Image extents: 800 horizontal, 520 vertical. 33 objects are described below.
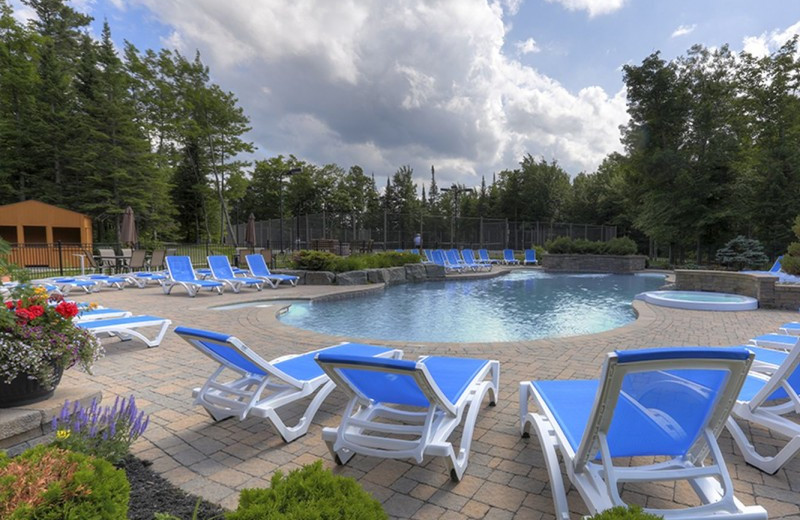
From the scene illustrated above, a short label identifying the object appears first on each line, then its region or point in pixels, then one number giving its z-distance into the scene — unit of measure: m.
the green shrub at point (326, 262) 13.18
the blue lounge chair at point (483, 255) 22.92
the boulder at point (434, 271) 16.59
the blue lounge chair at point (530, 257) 24.94
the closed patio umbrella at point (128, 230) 13.95
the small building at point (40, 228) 17.33
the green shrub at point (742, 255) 12.88
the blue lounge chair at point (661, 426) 1.57
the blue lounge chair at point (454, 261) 18.79
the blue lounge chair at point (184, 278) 9.97
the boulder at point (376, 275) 13.62
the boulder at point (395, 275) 14.37
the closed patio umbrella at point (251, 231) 15.84
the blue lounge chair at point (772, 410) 2.21
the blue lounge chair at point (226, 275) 10.88
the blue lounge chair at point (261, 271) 11.83
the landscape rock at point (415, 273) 15.69
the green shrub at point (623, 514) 1.14
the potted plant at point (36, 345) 2.22
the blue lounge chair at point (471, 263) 19.92
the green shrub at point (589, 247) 20.62
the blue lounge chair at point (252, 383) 2.64
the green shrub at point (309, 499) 1.19
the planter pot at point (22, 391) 2.24
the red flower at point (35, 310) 2.38
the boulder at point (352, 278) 12.82
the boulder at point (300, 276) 13.02
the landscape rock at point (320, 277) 12.83
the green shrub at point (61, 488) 1.29
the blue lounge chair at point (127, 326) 4.87
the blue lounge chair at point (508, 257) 24.95
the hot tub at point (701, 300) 8.25
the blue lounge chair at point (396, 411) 2.07
